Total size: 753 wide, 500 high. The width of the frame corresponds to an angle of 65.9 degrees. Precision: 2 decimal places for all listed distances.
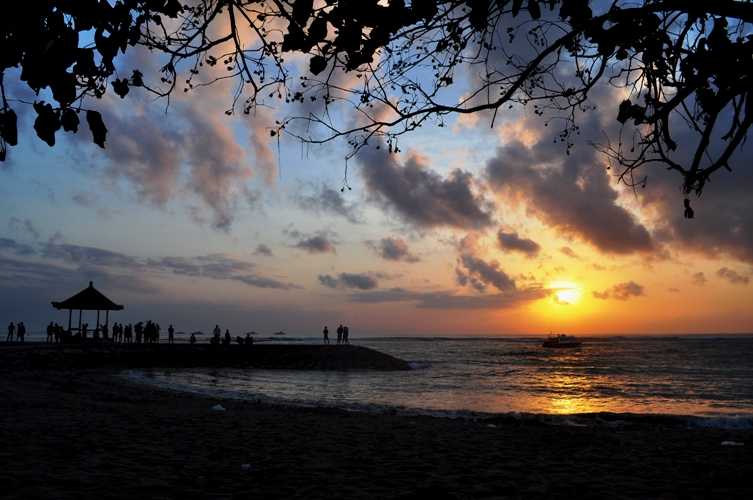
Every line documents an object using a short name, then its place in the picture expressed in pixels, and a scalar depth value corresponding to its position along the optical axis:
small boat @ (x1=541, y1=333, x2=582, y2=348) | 89.75
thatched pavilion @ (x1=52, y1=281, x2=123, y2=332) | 34.00
